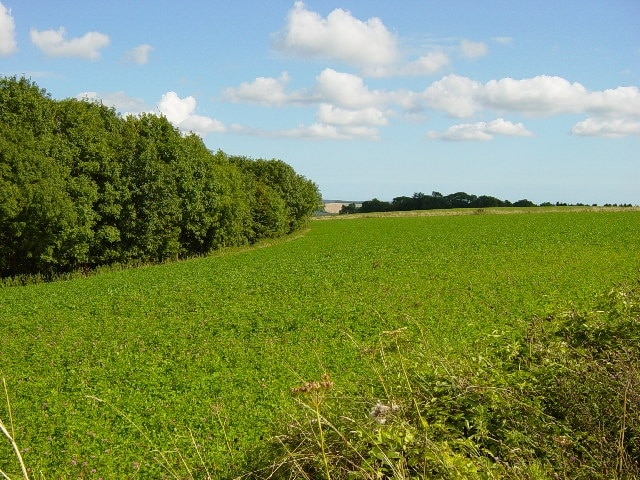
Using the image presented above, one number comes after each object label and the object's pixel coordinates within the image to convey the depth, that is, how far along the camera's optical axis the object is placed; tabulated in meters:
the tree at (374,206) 112.50
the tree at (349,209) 111.28
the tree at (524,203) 97.66
